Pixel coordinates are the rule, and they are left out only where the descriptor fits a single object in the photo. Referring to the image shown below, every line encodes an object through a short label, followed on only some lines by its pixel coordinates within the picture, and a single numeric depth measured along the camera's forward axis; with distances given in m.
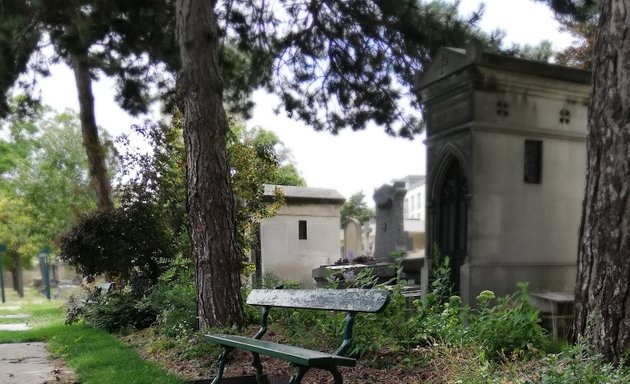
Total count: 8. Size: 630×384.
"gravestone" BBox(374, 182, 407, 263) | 13.37
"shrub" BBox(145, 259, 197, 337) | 7.16
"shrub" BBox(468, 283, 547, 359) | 4.20
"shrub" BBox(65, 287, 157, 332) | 8.84
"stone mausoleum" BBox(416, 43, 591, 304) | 7.20
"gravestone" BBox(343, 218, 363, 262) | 18.55
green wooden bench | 3.31
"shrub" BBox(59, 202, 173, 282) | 10.20
